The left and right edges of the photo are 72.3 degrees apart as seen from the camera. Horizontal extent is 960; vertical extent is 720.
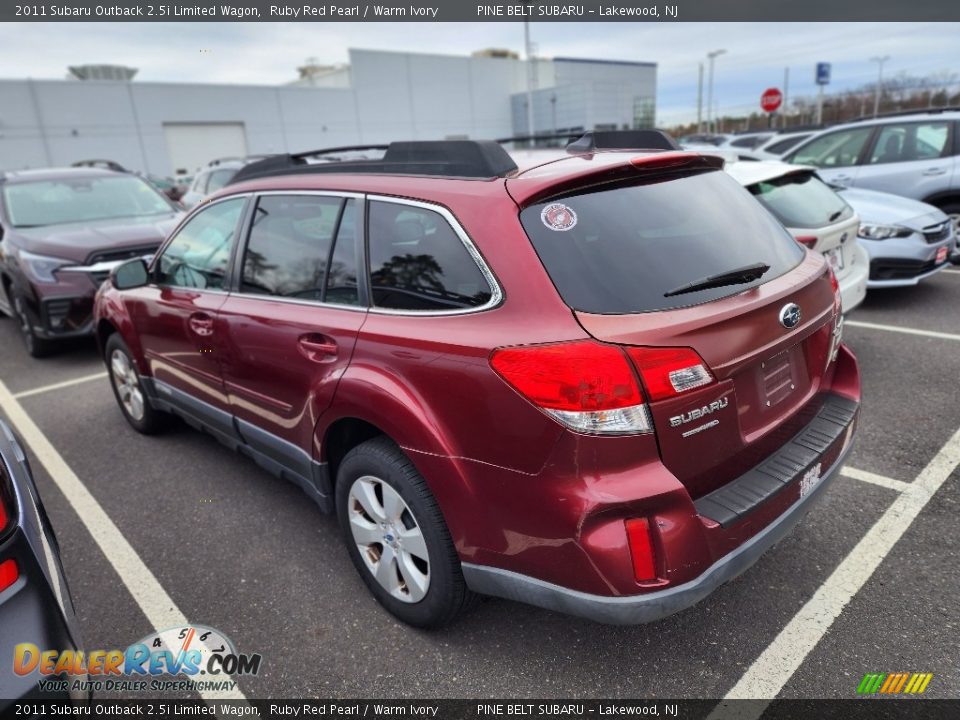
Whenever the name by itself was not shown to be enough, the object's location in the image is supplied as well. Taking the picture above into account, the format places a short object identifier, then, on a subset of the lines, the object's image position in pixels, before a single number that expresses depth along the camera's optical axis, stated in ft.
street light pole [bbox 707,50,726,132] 161.31
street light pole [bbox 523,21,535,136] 121.04
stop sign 83.11
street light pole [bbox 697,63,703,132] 169.78
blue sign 102.53
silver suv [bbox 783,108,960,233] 24.53
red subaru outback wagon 6.22
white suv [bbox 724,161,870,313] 15.78
